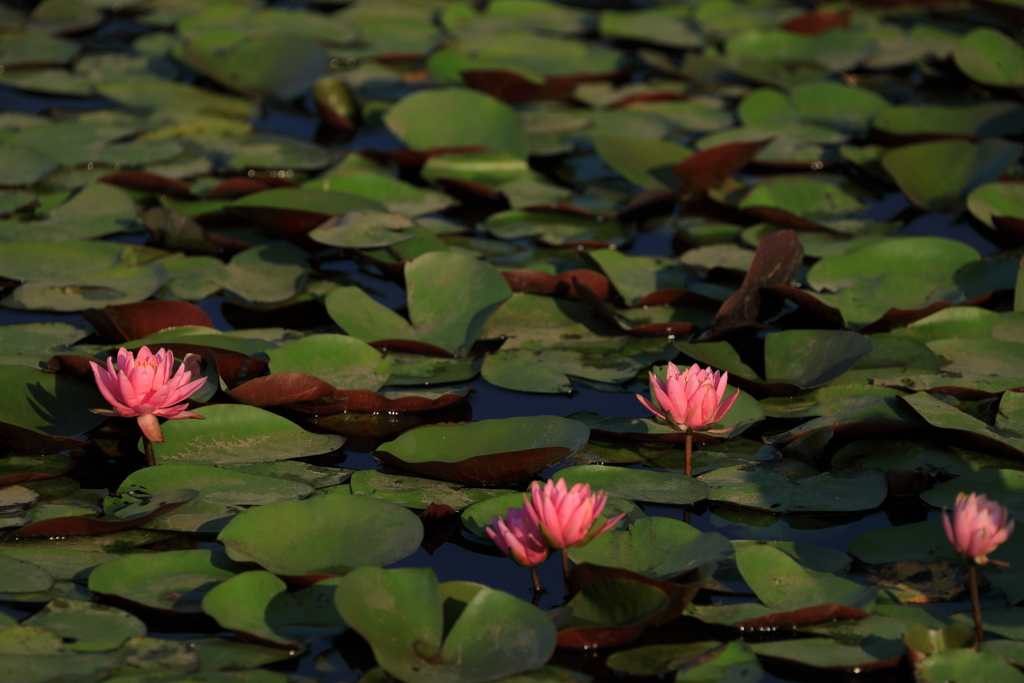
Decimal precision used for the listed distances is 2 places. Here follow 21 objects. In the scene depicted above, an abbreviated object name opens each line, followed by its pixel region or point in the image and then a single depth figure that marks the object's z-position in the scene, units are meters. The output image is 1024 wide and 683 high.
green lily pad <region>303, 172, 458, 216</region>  6.63
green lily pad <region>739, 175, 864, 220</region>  6.74
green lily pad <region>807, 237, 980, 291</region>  5.69
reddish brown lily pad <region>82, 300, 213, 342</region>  4.81
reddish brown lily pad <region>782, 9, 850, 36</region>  9.95
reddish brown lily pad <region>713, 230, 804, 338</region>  5.04
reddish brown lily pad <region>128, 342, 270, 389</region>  4.58
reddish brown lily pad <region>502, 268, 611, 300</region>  5.46
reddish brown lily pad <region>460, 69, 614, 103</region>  8.24
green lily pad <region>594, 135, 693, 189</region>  7.02
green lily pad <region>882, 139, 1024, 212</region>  6.70
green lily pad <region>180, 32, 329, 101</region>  8.37
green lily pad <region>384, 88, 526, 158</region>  7.52
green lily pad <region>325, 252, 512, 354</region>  5.12
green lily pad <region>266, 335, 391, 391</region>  4.71
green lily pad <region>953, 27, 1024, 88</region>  8.39
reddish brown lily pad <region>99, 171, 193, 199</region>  6.59
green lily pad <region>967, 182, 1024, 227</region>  6.27
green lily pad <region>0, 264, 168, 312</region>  5.32
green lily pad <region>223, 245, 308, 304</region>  5.57
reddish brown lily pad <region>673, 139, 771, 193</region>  6.66
